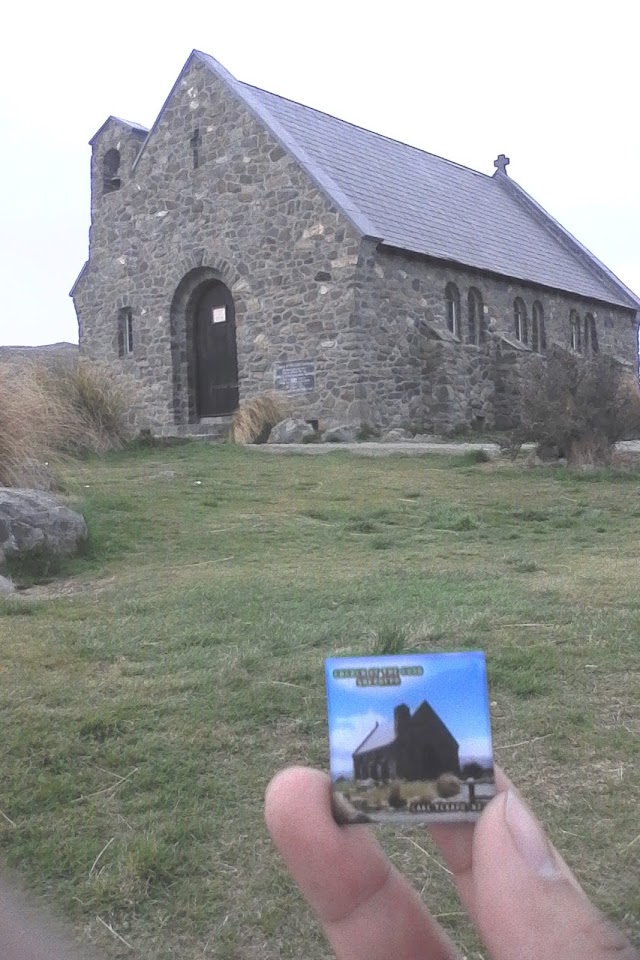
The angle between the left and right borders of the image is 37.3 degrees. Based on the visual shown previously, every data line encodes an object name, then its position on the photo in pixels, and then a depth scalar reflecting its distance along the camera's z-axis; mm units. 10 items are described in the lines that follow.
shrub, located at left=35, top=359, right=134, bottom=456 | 12625
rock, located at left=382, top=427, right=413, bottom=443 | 15594
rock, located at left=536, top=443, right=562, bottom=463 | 11344
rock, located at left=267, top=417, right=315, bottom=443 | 15656
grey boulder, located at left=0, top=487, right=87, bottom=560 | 6363
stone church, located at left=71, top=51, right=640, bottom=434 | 17109
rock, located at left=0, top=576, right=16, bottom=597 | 5594
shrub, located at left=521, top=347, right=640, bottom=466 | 10961
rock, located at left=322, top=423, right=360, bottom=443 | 15641
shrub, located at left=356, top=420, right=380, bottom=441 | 16250
